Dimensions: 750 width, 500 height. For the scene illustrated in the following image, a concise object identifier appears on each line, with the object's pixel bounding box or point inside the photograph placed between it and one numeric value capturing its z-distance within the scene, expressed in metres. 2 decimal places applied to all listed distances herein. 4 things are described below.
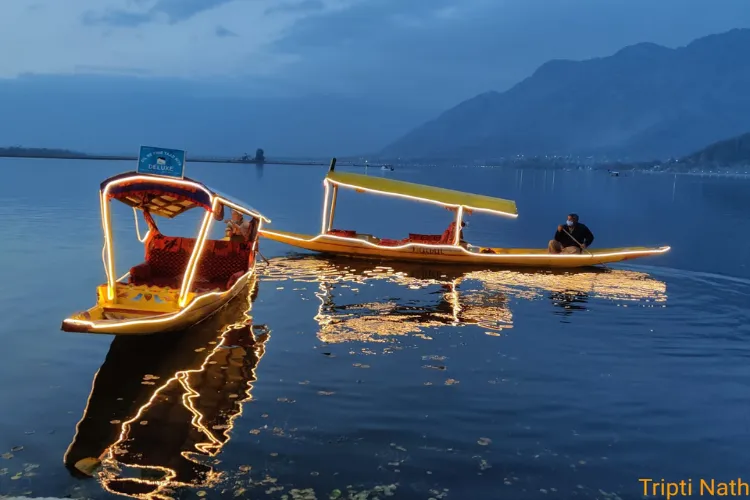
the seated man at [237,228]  19.30
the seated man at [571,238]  25.56
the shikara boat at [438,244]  24.98
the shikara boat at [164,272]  12.01
